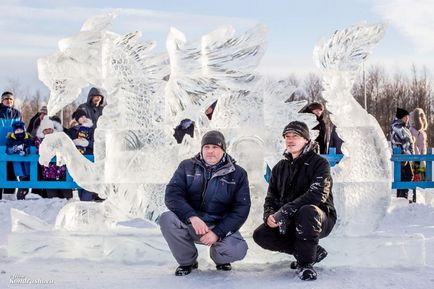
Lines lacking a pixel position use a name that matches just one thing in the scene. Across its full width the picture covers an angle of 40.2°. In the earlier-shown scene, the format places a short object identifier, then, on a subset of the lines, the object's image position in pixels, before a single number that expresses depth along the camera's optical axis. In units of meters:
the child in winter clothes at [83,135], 7.81
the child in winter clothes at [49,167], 8.66
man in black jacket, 3.86
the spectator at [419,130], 9.80
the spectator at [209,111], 6.58
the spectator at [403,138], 9.05
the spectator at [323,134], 6.99
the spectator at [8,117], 8.91
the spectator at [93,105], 8.20
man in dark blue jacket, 4.01
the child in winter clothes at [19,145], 8.71
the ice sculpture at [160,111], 4.68
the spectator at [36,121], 9.18
